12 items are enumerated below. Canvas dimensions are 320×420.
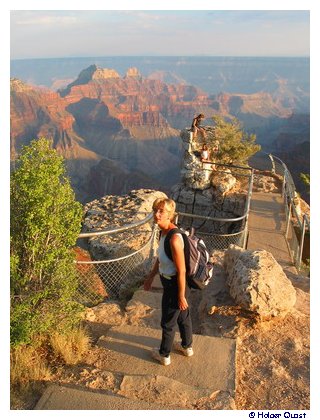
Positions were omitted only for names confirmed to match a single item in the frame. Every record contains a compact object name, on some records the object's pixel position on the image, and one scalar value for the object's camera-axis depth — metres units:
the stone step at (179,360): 3.88
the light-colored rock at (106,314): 5.18
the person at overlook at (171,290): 3.57
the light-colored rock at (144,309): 5.28
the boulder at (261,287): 4.77
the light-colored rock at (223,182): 13.62
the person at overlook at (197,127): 12.68
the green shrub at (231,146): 15.11
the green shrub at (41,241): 3.80
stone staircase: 3.41
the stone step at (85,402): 3.34
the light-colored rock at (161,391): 3.55
